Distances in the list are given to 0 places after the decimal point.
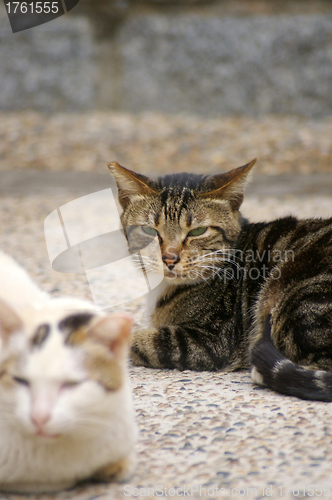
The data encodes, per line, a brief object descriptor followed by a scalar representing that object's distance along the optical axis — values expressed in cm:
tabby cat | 318
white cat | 280
